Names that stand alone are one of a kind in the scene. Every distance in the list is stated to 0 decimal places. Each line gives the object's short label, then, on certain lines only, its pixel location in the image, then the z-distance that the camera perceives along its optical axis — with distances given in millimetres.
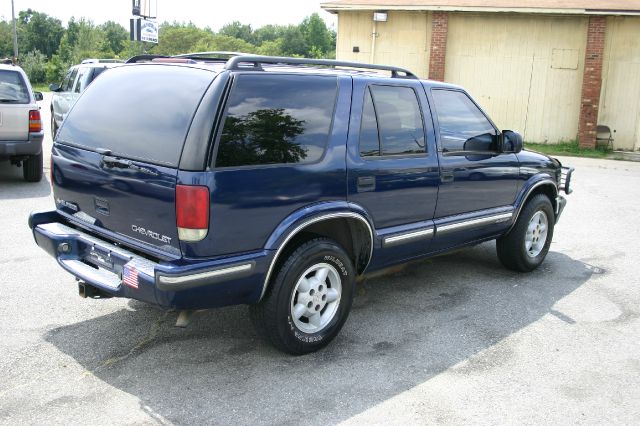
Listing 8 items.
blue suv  3697
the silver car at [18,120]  9641
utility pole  44244
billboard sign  21250
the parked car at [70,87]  14344
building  17969
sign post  21188
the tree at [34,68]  55675
